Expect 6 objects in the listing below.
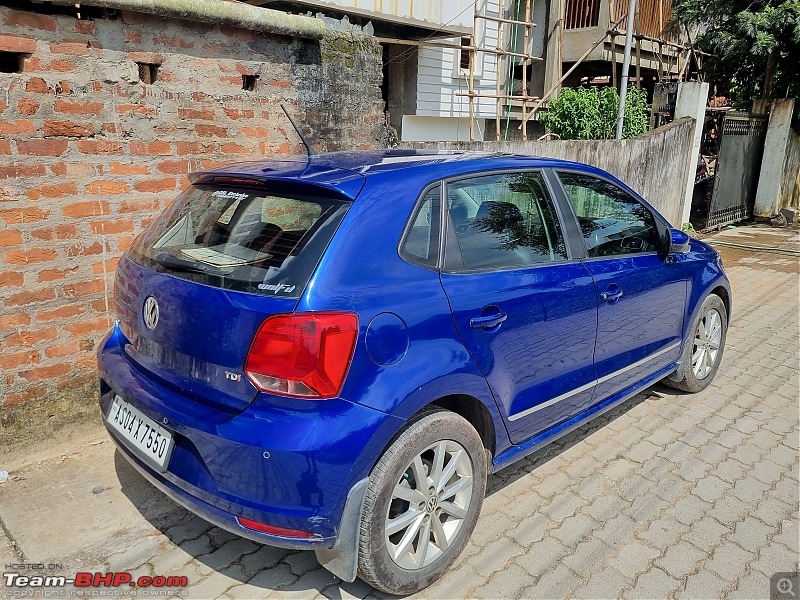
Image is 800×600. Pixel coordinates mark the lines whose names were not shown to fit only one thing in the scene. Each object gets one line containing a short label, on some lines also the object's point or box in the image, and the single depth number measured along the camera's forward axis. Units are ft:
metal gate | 34.50
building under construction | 36.94
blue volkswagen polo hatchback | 7.04
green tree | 35.76
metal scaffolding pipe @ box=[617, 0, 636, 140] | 27.71
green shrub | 28.58
